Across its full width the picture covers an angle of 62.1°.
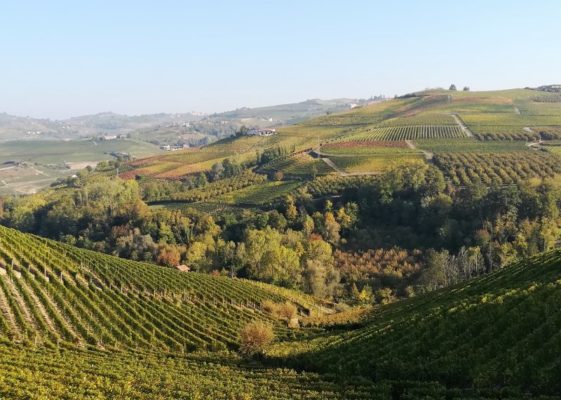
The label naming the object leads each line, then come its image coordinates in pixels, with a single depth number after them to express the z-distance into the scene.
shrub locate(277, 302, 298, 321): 63.74
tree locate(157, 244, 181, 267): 95.12
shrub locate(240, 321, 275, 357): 43.81
